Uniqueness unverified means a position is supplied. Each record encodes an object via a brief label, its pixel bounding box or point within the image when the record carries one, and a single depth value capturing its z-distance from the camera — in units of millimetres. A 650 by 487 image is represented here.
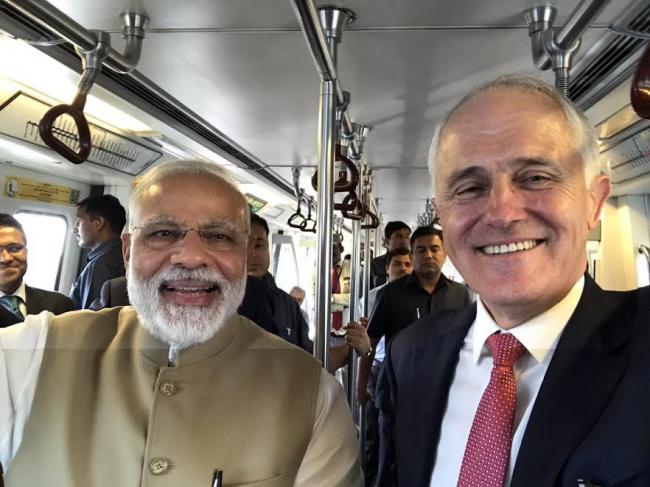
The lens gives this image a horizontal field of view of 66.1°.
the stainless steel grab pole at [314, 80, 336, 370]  1541
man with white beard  1129
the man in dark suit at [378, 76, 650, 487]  893
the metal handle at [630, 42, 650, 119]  917
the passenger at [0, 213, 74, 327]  1172
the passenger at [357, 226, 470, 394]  3076
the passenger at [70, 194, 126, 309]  1341
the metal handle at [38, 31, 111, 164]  1277
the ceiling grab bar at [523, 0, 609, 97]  1285
